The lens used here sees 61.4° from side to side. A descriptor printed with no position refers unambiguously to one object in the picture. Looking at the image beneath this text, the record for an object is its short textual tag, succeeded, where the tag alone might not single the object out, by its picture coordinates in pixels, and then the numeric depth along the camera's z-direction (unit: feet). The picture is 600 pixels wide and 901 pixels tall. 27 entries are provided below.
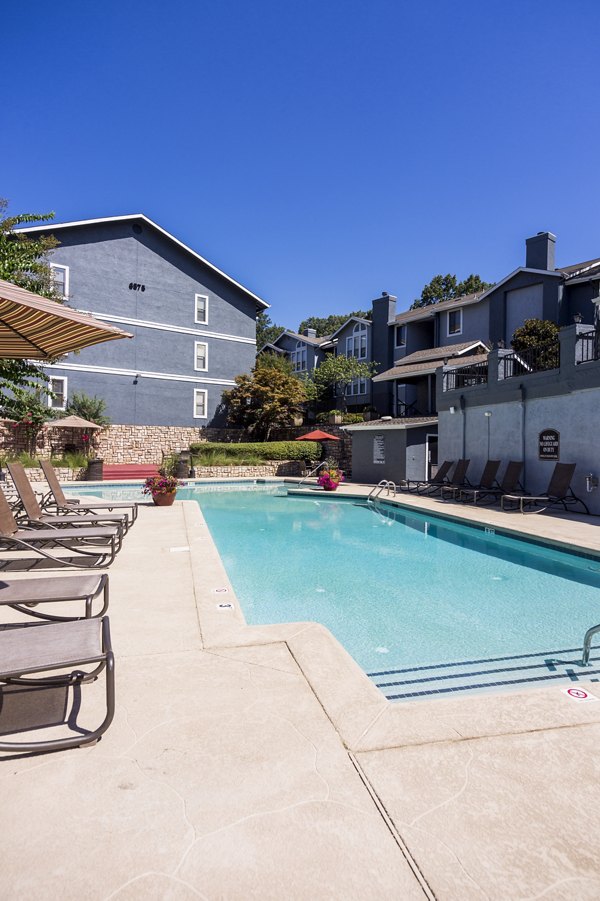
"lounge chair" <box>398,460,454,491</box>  56.84
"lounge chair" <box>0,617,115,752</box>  8.03
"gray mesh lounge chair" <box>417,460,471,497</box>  54.34
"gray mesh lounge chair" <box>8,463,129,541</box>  24.08
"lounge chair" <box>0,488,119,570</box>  19.76
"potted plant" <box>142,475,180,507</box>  42.19
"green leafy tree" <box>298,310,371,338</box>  259.80
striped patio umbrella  12.78
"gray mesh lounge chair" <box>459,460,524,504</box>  48.16
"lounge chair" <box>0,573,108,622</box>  11.94
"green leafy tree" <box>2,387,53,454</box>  68.45
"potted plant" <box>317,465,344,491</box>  59.00
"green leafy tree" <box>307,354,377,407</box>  106.11
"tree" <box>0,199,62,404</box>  28.48
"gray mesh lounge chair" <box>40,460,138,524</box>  30.37
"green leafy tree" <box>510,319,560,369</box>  70.79
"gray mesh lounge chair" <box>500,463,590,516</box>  41.88
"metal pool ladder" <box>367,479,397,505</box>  54.03
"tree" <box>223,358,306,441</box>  93.04
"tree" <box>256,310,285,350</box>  214.48
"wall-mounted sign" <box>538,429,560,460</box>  45.78
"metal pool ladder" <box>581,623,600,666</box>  13.17
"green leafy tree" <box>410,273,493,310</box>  165.64
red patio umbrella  81.05
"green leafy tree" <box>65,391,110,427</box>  79.66
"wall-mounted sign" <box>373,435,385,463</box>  69.67
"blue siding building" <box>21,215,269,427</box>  82.99
